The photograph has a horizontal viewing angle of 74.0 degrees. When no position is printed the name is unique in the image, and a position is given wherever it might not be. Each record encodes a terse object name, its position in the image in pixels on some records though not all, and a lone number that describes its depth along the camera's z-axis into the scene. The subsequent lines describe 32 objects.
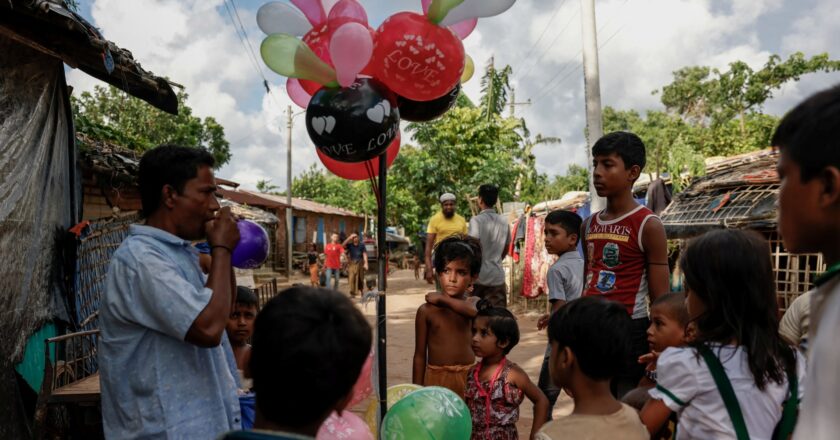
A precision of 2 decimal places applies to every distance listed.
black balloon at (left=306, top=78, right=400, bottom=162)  2.91
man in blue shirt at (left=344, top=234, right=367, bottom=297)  14.92
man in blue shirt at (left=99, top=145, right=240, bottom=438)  1.62
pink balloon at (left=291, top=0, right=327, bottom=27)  3.24
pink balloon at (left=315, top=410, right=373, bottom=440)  2.45
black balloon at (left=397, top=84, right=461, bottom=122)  3.43
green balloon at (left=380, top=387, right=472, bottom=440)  2.62
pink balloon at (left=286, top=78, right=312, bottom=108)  3.65
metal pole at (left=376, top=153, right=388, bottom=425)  3.32
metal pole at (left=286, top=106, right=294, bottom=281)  21.66
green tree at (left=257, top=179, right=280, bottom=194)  50.91
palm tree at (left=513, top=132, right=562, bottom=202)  19.61
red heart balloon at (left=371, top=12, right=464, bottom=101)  2.96
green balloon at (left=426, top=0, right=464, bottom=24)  2.93
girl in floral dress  2.81
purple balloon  3.25
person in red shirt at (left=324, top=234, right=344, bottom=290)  14.68
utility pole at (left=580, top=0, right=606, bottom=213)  7.29
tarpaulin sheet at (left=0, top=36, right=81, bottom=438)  3.61
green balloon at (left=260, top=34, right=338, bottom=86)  2.89
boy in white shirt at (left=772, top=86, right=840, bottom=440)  0.86
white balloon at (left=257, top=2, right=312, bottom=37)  3.24
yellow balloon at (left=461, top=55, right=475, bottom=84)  3.81
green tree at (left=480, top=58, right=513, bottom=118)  18.53
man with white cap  7.34
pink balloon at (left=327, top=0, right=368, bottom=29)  3.12
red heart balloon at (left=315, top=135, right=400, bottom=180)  3.64
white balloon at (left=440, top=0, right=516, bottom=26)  2.99
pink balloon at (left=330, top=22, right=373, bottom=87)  2.78
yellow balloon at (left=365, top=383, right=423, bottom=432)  3.26
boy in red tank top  2.80
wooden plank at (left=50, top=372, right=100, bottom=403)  3.01
